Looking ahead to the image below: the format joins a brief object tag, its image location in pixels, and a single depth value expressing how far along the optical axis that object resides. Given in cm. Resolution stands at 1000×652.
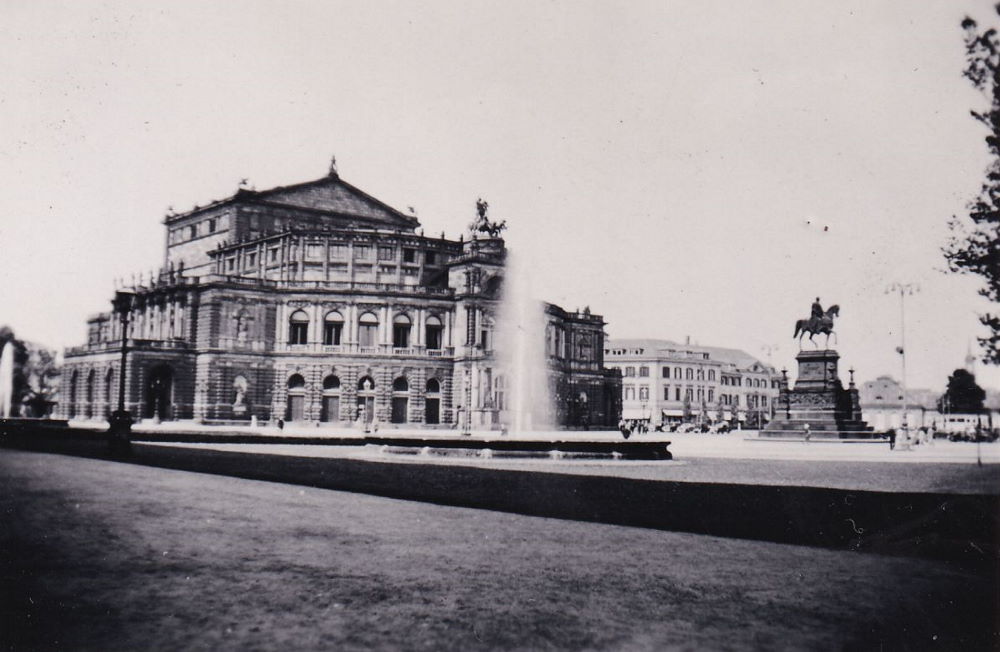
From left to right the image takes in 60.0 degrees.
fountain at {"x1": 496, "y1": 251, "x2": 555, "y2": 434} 7056
